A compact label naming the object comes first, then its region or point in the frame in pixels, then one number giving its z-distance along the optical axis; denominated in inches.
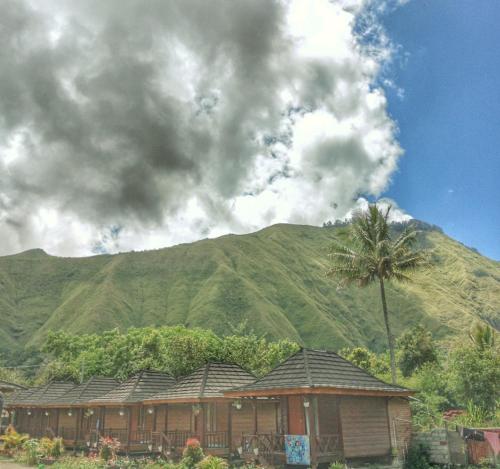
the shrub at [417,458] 791.7
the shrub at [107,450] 963.3
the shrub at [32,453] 1032.8
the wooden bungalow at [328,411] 735.7
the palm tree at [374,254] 1289.4
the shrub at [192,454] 808.9
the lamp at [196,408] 925.2
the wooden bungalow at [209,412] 919.0
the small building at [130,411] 1109.1
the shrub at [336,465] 688.4
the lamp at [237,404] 875.5
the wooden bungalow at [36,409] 1484.3
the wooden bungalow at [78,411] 1320.1
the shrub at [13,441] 1215.6
